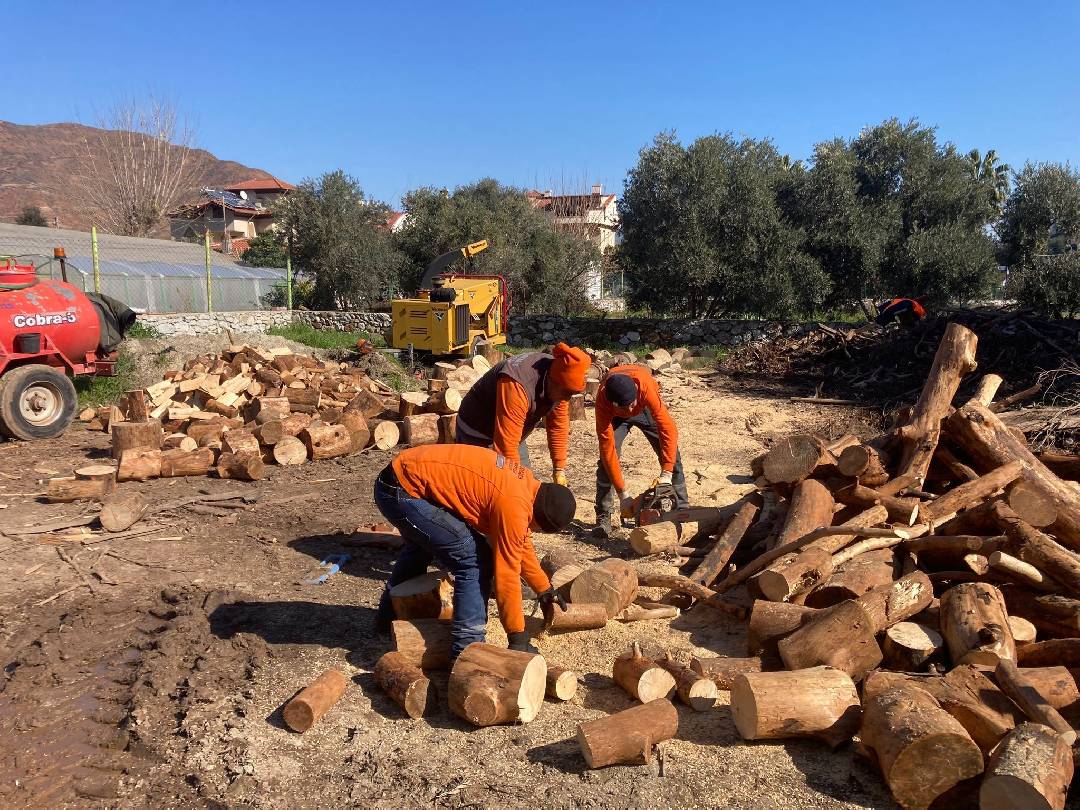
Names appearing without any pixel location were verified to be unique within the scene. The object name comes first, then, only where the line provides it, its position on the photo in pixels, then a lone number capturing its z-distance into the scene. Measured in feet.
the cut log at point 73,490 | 21.92
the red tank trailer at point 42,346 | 28.55
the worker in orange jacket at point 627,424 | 17.99
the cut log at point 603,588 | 14.61
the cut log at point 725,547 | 16.22
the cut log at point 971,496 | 16.02
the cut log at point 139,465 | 24.11
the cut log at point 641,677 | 11.79
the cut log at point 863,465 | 16.15
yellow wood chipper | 42.63
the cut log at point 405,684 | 11.57
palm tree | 60.23
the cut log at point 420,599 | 13.71
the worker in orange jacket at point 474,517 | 11.66
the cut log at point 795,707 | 10.66
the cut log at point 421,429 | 28.71
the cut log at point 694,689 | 11.81
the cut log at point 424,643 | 12.54
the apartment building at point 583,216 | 82.48
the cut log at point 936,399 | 17.54
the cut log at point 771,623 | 12.89
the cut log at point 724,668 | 12.32
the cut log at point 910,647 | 12.37
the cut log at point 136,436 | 25.38
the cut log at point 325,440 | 27.49
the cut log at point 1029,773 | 8.45
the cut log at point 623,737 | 10.30
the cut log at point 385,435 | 29.01
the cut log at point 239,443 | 25.70
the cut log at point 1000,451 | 15.25
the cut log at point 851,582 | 14.02
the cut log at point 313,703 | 11.12
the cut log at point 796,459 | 16.51
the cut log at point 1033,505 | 15.07
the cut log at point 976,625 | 11.66
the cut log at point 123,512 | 19.67
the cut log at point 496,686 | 11.03
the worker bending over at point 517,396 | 15.07
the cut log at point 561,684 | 11.84
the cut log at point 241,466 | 24.86
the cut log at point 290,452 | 26.84
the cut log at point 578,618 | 14.01
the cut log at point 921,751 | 9.27
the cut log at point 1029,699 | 9.72
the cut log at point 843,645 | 11.93
